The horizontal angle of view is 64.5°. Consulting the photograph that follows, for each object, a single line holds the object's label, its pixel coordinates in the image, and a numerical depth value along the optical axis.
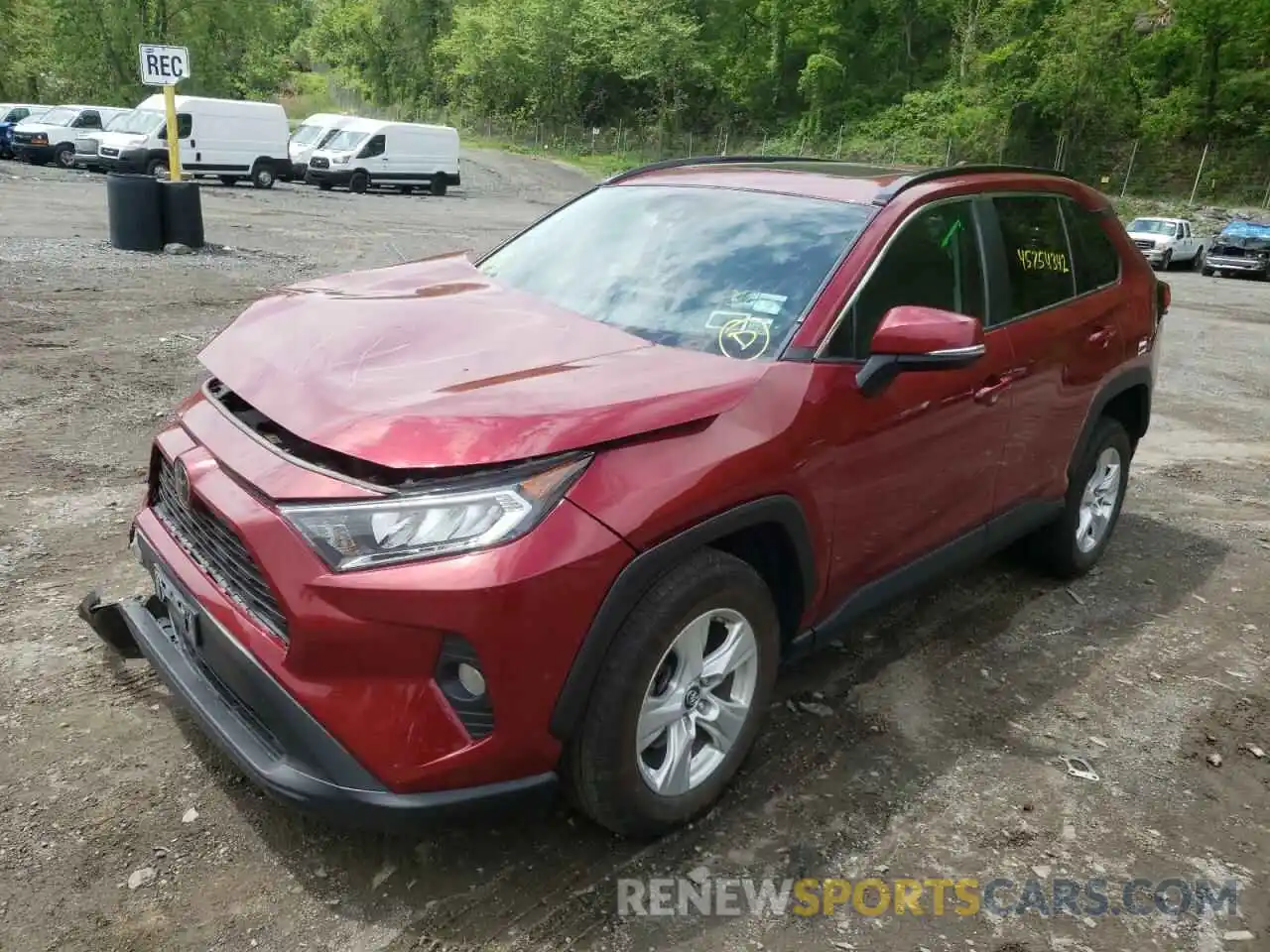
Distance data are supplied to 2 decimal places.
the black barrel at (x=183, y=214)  12.95
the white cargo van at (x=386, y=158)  28.72
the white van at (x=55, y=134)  28.44
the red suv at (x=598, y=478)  2.23
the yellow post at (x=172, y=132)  13.02
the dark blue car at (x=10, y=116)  29.61
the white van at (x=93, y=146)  26.36
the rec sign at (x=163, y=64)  12.81
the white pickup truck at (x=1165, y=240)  26.56
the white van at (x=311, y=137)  29.39
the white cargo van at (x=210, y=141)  25.19
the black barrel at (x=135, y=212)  12.64
